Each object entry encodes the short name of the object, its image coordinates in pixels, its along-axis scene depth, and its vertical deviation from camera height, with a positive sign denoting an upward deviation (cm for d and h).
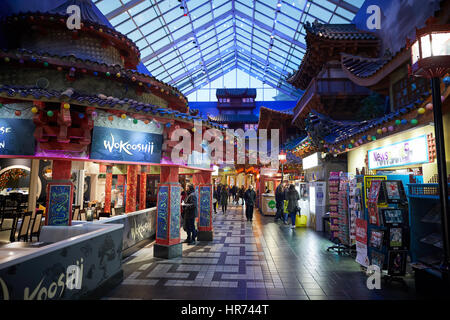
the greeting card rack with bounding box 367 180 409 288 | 519 -95
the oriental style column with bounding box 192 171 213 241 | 943 -83
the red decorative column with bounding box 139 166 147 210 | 1255 -18
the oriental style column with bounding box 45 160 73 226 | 532 -29
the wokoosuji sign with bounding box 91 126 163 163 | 563 +91
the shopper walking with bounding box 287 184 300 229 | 1172 -80
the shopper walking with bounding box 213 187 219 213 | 2211 -99
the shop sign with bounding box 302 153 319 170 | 1222 +118
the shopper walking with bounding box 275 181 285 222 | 1430 -94
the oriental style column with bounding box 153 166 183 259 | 715 -95
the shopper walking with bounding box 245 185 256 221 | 1408 -96
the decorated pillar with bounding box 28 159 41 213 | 1218 -13
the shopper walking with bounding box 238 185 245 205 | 2401 -80
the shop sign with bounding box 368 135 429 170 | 636 +86
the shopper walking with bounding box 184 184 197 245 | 870 -101
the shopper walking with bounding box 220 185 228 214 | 1894 -109
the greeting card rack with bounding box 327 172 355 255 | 731 -93
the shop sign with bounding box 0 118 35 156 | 498 +91
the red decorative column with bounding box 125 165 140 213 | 1163 -21
